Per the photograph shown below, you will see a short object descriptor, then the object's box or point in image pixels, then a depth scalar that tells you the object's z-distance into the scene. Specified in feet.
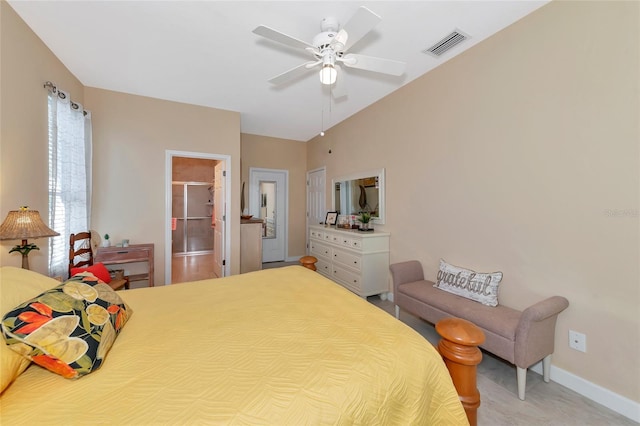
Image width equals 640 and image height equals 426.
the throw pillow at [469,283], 6.84
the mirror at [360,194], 11.48
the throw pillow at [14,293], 2.63
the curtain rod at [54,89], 7.32
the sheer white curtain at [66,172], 7.72
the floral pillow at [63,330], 2.80
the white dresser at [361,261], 10.55
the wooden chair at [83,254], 8.31
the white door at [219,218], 12.93
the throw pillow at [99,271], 7.51
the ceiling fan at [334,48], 5.31
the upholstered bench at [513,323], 5.42
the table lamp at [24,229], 5.33
